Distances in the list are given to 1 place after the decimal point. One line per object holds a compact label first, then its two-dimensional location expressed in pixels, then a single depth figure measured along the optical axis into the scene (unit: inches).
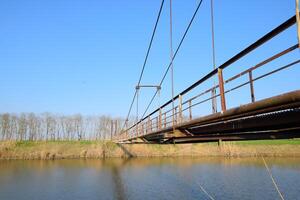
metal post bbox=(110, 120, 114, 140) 2375.7
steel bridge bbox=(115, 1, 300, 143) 141.1
